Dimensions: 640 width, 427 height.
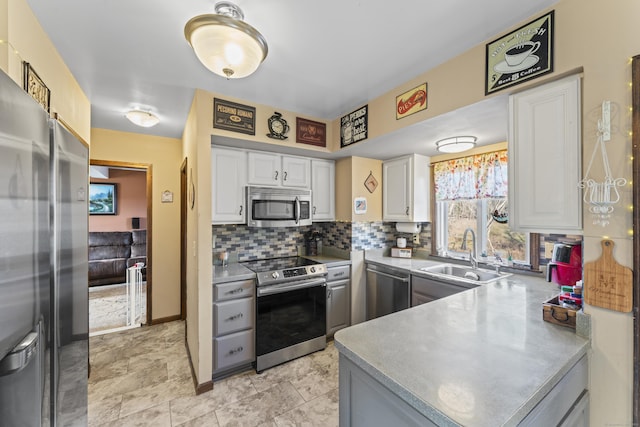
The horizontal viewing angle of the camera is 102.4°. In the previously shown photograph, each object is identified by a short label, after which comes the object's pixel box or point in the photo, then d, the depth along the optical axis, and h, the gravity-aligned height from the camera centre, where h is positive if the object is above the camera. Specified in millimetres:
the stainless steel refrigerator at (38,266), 602 -153
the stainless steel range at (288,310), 2406 -975
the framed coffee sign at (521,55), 1280 +839
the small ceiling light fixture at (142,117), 2474 +935
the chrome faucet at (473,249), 2610 -391
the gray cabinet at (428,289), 2227 -705
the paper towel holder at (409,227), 3170 -185
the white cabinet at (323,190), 3090 +277
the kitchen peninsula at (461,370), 800 -579
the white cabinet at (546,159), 1204 +267
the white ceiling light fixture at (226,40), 1205 +853
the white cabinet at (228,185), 2443 +274
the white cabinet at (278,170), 2660 +467
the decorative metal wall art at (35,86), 1301 +699
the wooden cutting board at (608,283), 1059 -302
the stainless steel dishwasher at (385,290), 2650 -858
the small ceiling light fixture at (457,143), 2229 +607
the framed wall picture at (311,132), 2650 +853
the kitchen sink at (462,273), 2283 -598
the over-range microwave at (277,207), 2621 +61
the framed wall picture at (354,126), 2428 +852
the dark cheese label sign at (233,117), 2199 +849
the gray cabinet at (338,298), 2885 -982
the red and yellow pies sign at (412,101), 1883 +850
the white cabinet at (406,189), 2969 +279
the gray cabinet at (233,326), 2240 -1021
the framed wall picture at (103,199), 5375 +296
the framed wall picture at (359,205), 3023 +87
